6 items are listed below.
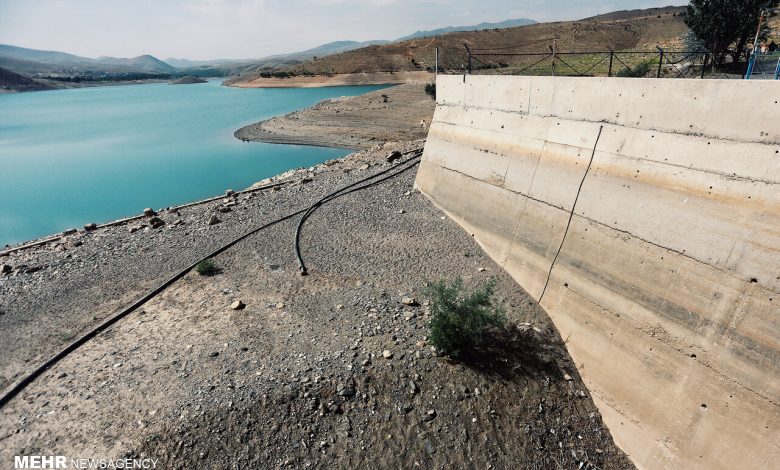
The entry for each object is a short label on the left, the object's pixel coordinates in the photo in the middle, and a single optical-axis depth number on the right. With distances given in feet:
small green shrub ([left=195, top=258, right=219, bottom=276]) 37.35
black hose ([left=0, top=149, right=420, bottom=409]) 25.46
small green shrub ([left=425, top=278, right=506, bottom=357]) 26.12
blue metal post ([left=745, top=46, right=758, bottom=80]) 29.19
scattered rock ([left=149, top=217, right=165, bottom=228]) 50.46
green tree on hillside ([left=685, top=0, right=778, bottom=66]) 55.62
